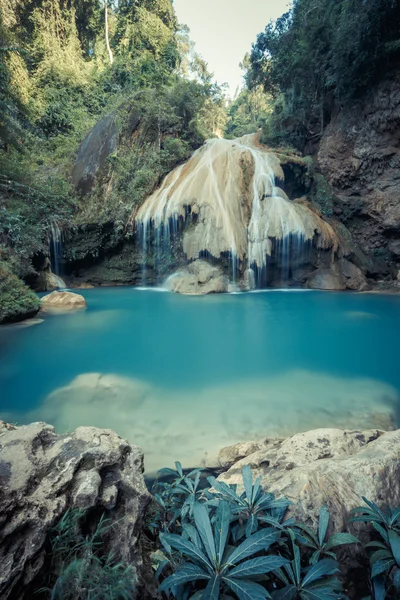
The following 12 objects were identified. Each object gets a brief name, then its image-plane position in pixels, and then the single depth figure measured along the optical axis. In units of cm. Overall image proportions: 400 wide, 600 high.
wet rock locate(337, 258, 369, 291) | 1245
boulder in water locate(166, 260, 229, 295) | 1158
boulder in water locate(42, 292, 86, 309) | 897
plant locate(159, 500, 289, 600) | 98
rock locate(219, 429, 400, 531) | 149
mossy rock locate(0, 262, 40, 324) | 673
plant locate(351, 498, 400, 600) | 113
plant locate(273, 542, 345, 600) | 101
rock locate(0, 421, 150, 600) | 105
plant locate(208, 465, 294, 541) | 124
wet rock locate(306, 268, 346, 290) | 1254
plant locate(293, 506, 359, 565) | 121
